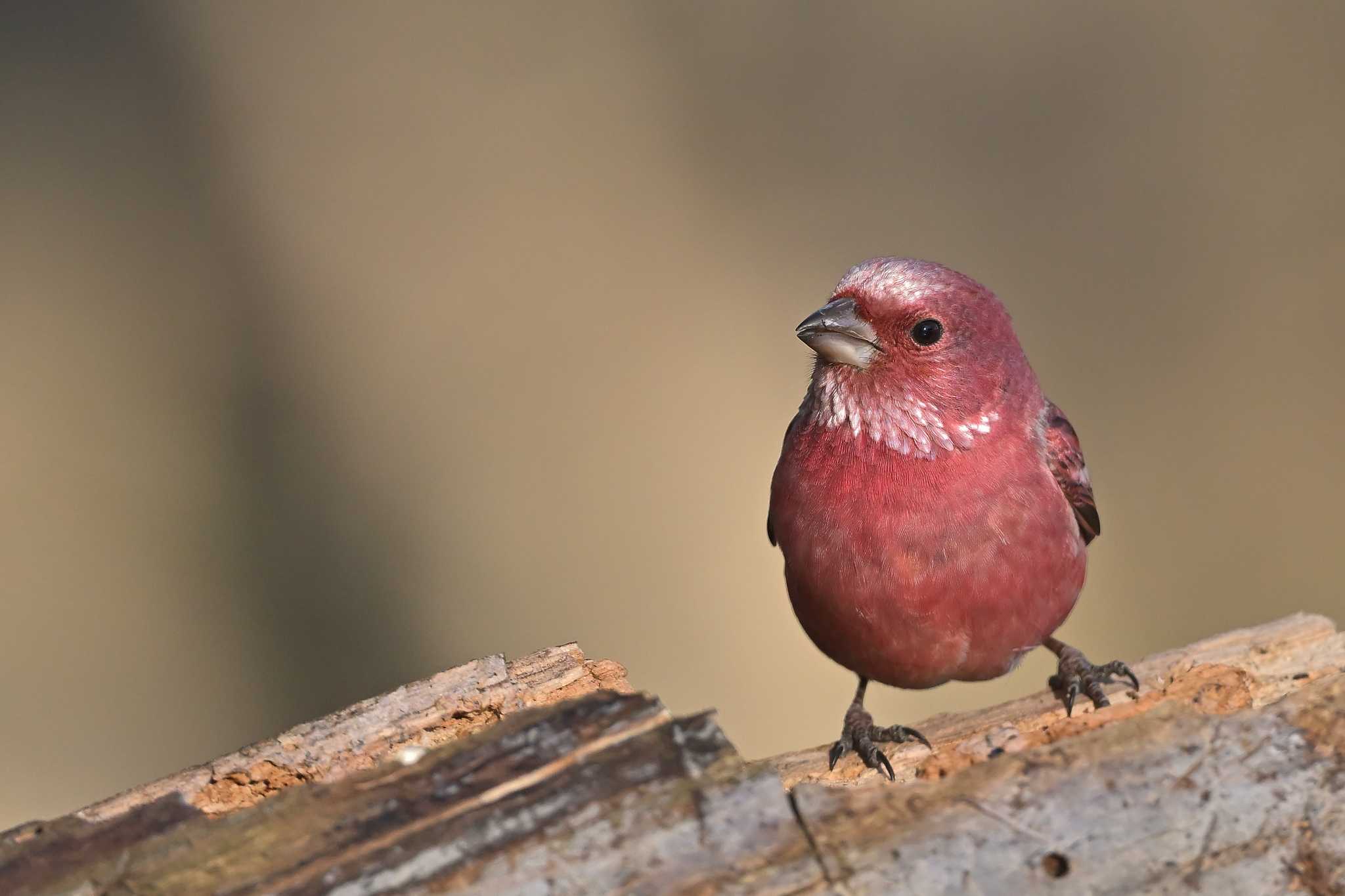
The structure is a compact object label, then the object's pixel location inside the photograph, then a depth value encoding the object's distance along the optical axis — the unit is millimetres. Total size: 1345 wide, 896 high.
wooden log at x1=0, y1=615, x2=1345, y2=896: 5359
